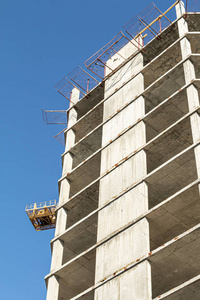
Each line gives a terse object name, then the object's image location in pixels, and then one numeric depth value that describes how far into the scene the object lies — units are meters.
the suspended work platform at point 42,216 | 53.44
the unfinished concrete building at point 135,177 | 25.47
